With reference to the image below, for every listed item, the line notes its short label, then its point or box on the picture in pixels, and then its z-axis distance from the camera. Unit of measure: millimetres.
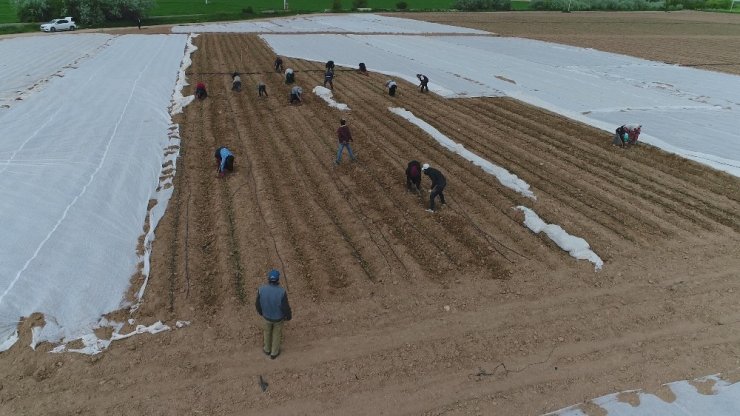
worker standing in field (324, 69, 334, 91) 21258
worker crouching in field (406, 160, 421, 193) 11102
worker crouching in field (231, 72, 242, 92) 20422
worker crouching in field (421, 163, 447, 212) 10578
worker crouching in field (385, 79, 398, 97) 20672
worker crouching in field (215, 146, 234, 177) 12359
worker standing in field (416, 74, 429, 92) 21531
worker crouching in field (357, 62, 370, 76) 24884
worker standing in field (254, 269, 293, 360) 6445
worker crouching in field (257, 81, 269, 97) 19828
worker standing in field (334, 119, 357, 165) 12750
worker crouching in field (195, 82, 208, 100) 18953
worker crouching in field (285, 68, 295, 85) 21805
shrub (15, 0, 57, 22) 46812
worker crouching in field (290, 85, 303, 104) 18750
